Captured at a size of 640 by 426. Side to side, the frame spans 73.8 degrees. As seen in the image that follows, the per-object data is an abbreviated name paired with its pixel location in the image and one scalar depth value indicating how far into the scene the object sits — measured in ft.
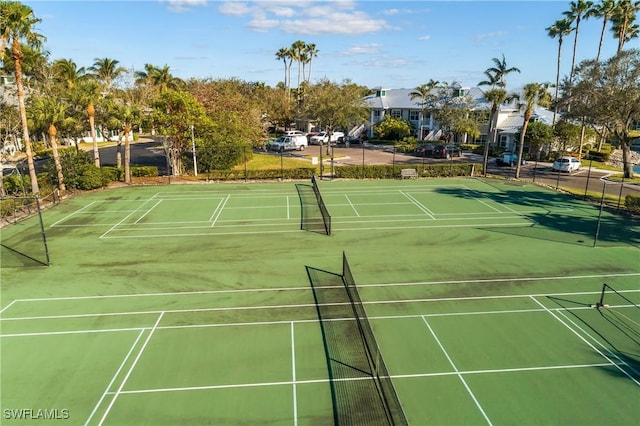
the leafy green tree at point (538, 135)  156.15
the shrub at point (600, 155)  160.47
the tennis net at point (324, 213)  76.84
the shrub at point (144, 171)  123.03
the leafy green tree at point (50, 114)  94.22
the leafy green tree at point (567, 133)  155.94
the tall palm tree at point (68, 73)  108.78
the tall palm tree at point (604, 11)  161.79
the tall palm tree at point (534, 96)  115.55
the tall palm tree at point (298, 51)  281.33
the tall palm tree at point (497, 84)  126.72
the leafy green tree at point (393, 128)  203.00
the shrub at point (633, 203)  88.58
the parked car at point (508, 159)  149.89
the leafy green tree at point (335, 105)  163.22
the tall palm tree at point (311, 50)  284.41
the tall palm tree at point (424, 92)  192.61
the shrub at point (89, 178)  106.83
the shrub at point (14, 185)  94.24
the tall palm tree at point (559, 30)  176.71
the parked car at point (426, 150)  165.48
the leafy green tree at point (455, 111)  170.09
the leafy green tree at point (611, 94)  109.40
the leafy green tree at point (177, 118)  114.93
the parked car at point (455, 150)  167.62
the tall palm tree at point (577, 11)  168.35
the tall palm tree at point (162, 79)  149.38
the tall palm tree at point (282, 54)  288.73
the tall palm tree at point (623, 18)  153.89
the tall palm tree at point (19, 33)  80.33
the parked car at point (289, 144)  177.27
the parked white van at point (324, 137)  199.93
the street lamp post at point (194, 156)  120.94
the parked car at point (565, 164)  136.26
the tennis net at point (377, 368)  32.48
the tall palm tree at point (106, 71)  125.70
